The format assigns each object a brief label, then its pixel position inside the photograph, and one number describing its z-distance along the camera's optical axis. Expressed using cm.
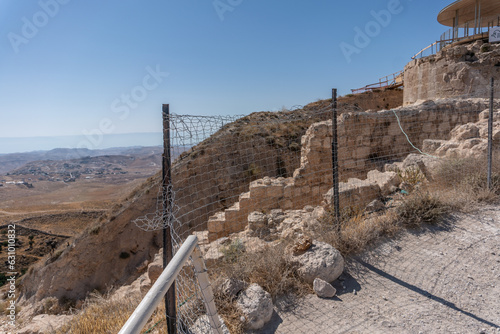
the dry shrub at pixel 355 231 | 424
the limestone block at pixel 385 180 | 634
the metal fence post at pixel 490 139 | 578
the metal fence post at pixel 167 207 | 281
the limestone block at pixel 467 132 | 791
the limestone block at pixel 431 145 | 820
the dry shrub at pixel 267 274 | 348
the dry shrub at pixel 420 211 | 491
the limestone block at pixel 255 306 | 297
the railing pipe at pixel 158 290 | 133
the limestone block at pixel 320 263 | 362
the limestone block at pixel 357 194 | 588
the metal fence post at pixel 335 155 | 433
